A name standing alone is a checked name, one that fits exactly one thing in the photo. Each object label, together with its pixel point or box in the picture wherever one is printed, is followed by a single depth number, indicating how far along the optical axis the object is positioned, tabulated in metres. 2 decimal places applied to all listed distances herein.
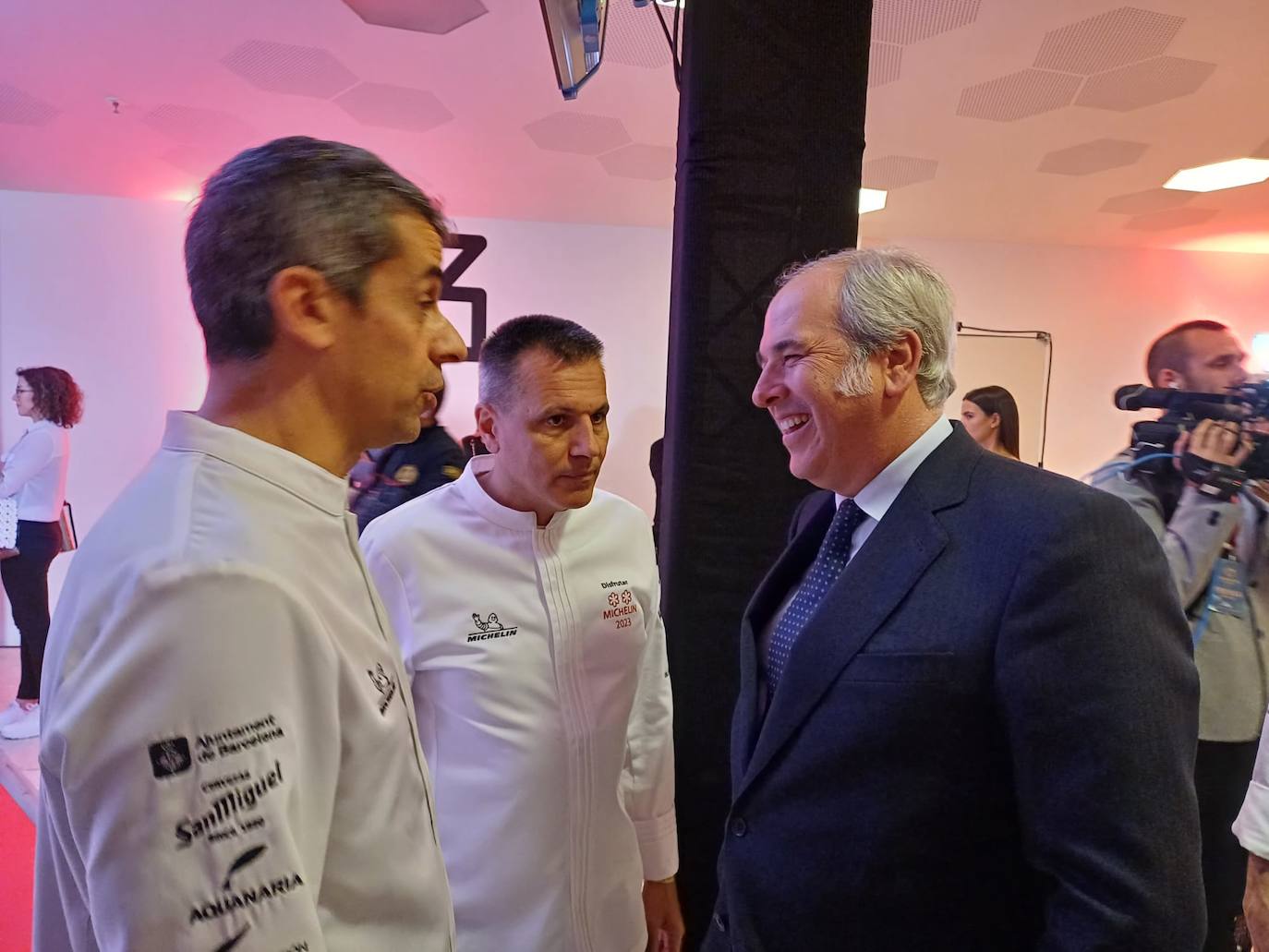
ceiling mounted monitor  1.67
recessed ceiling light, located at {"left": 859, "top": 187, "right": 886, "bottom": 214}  4.70
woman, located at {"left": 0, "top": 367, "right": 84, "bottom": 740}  3.90
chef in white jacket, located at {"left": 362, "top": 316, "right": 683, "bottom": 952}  1.28
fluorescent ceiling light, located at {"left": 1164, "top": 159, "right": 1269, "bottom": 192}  4.19
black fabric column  1.44
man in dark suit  0.77
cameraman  1.79
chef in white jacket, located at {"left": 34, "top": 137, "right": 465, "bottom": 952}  0.54
